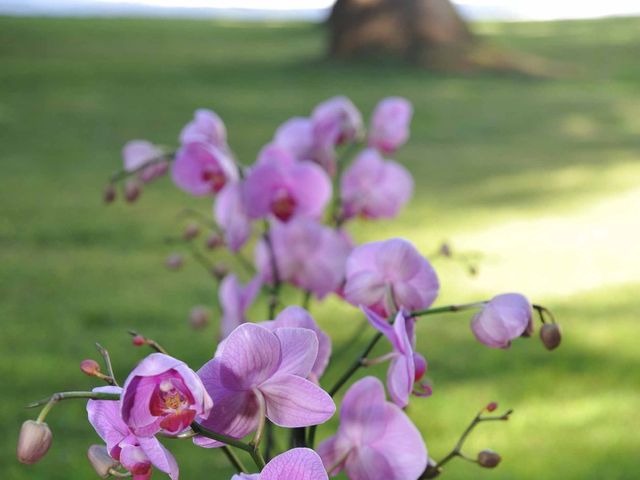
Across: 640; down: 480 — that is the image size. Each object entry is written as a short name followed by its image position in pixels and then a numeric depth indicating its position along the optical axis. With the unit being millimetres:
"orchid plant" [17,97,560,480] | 891
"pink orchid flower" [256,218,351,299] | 1313
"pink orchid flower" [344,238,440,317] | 1059
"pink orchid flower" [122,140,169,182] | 1325
